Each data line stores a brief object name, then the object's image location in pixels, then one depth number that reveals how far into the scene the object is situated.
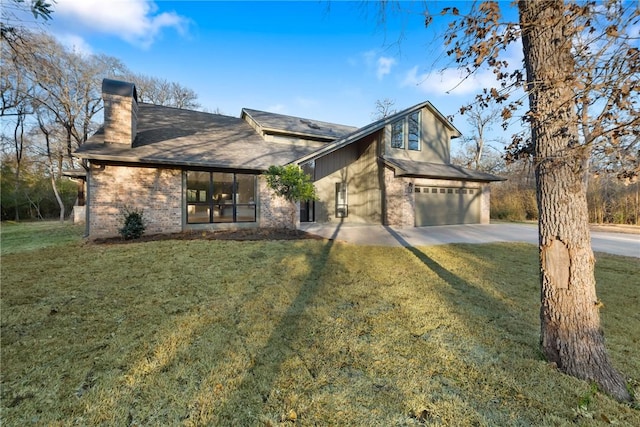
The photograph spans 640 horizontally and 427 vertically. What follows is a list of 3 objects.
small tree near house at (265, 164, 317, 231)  9.73
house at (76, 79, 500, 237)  9.53
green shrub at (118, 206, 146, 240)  8.71
